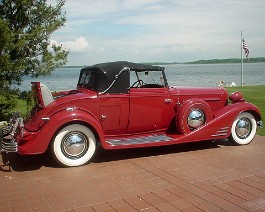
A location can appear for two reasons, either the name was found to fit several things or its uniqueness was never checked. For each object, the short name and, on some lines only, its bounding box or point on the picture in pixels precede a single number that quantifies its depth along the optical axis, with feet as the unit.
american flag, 89.65
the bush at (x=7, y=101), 27.73
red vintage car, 17.80
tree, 27.63
